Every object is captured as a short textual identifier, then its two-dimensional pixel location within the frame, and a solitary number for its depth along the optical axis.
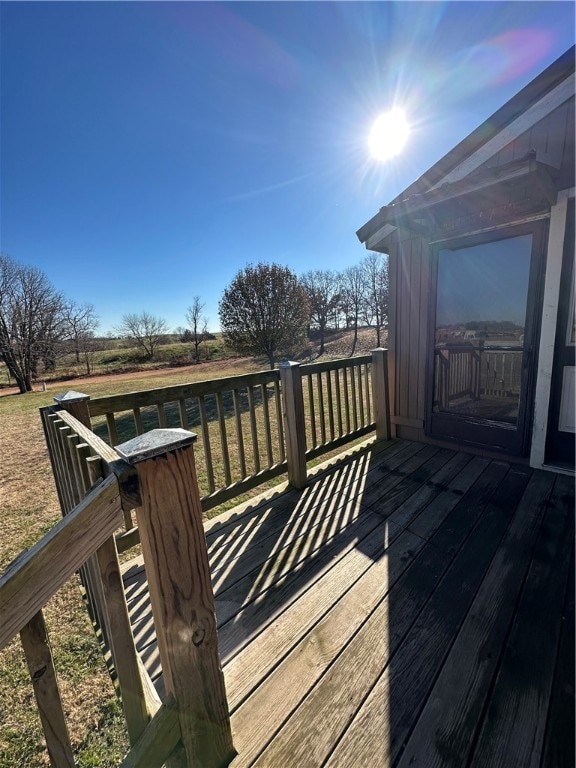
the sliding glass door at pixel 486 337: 2.85
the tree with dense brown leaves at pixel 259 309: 10.20
